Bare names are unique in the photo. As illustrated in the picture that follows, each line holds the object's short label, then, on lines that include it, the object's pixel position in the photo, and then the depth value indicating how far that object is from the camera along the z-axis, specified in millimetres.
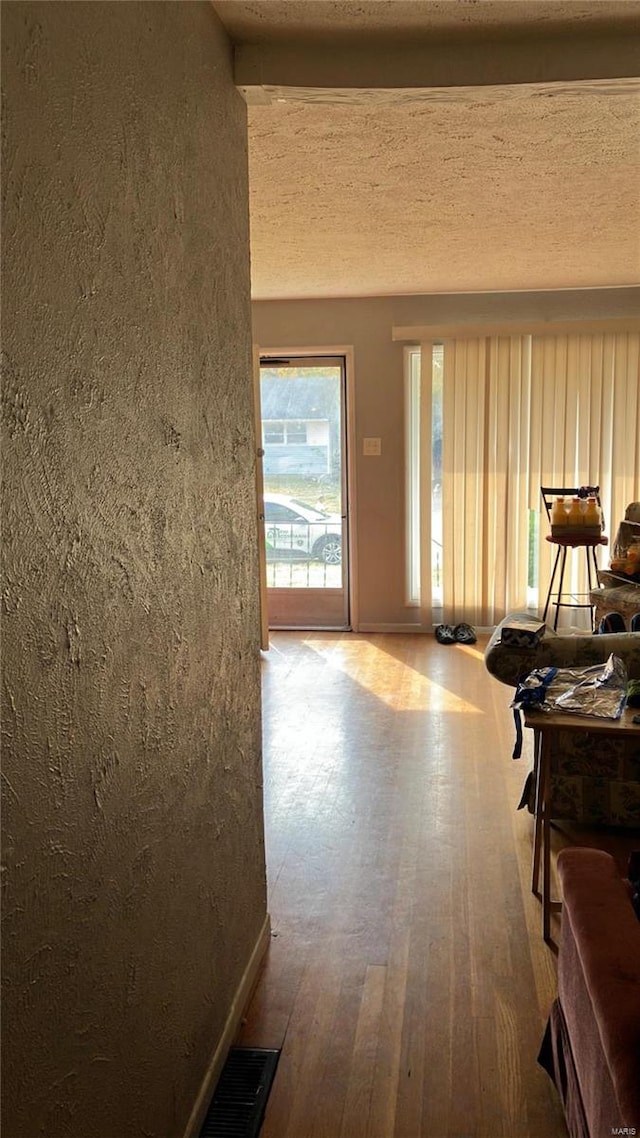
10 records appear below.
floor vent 1876
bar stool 5719
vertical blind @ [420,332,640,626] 6191
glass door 6617
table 2449
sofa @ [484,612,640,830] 3115
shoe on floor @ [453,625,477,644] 6309
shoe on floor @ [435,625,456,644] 6305
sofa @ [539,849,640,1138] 1271
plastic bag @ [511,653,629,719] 2564
